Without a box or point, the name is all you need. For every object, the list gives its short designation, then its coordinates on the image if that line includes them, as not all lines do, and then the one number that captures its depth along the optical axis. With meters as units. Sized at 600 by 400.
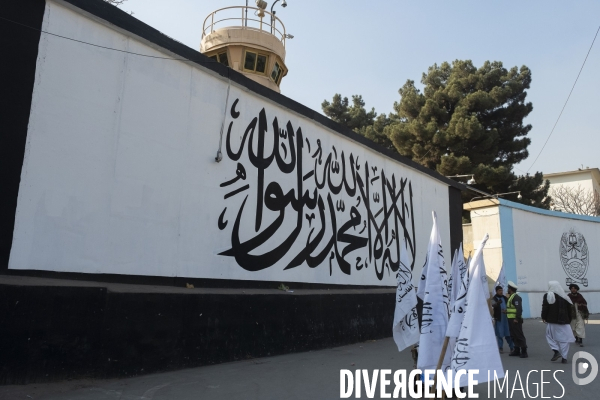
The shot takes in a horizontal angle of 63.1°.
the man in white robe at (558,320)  8.25
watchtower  16.12
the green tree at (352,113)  33.65
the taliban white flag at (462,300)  4.57
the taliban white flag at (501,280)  10.34
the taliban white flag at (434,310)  4.82
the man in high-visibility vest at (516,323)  9.02
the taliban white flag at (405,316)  5.41
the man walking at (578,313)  10.47
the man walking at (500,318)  9.78
